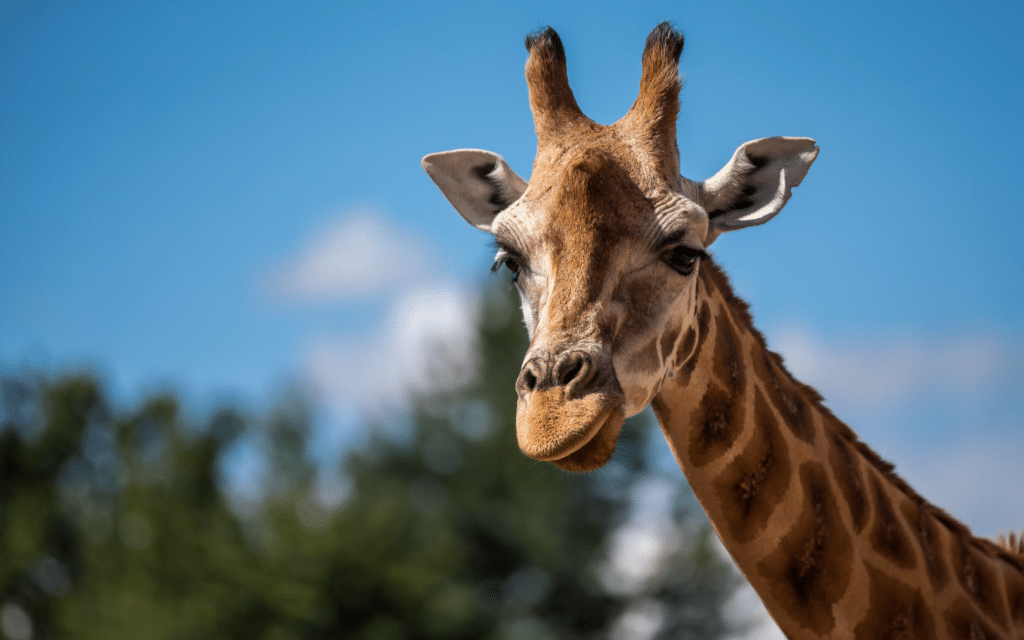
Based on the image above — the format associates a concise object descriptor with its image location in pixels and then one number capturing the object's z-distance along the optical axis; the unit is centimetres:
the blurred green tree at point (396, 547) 7106
